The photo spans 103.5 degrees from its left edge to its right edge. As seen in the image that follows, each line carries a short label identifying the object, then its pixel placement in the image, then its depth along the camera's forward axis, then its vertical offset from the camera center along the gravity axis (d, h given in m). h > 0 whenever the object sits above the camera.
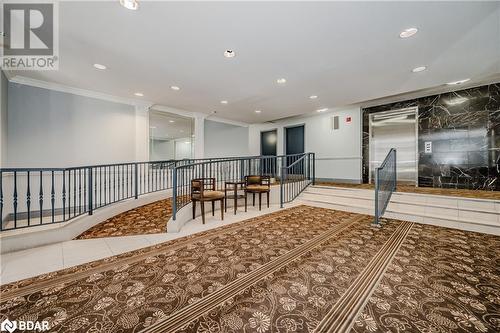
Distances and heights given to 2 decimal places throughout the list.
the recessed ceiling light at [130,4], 2.29 +1.92
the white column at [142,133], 6.07 +1.03
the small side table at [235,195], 4.82 -0.80
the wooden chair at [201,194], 3.91 -0.59
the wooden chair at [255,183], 5.07 -0.47
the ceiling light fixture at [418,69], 3.91 +1.94
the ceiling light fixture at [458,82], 4.65 +2.01
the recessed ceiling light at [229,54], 3.35 +1.95
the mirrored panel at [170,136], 6.66 +1.11
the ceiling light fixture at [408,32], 2.78 +1.91
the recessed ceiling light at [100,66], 3.86 +1.99
